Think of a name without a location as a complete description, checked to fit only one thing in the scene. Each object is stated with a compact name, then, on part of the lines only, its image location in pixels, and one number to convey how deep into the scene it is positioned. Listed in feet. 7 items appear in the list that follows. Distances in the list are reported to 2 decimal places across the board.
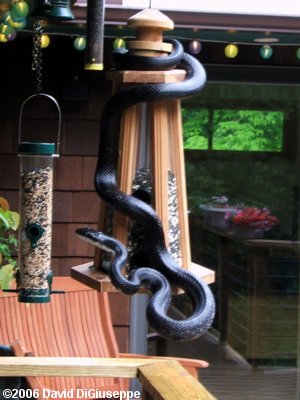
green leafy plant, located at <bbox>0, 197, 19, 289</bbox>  10.24
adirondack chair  14.69
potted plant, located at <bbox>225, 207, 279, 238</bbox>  17.70
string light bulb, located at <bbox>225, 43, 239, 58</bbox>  15.56
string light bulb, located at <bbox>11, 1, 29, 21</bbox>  10.69
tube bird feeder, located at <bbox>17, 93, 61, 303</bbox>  8.11
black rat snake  7.03
